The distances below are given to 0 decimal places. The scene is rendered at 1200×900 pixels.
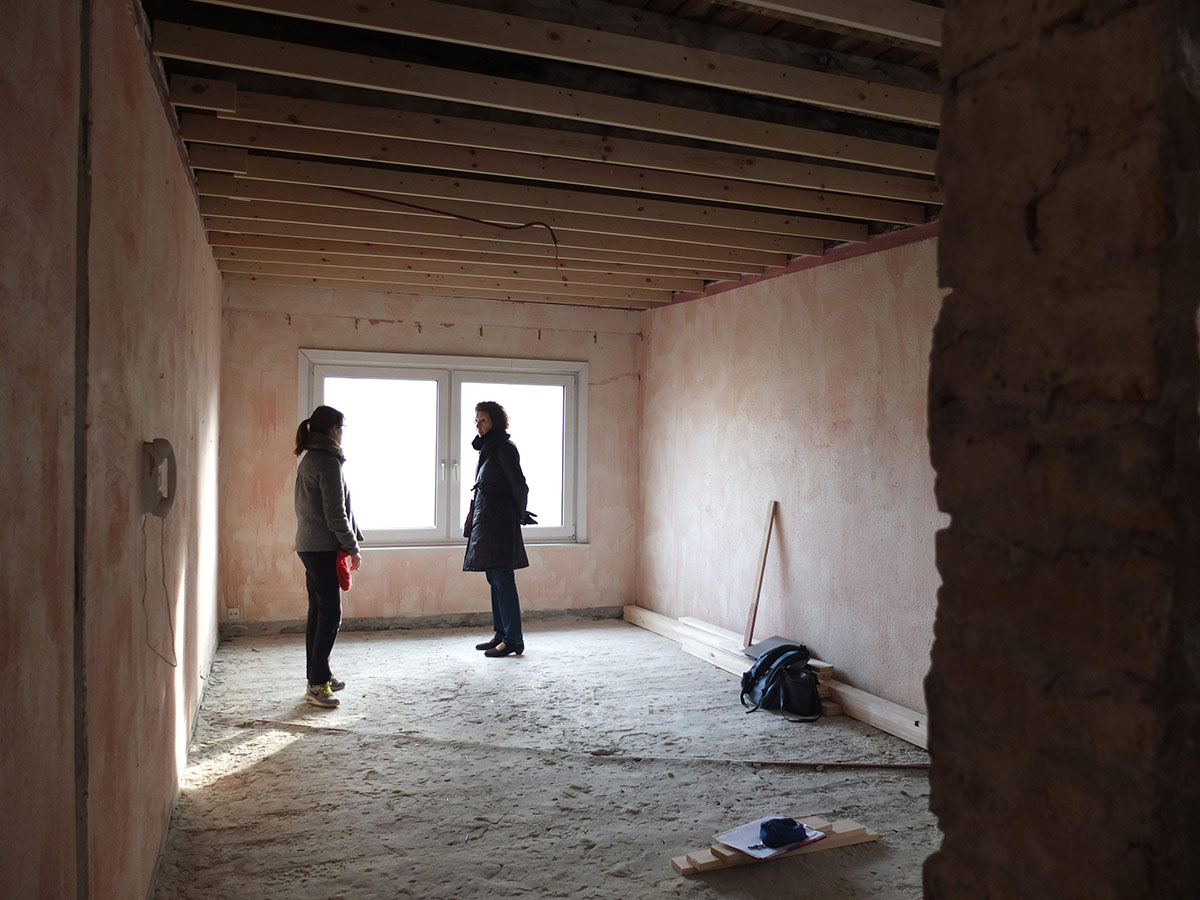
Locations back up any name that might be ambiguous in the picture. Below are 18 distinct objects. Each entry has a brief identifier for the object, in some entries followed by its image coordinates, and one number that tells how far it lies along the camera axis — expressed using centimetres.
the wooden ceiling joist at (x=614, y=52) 234
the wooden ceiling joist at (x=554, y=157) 304
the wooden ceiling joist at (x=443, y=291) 578
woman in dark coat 531
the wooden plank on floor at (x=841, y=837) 284
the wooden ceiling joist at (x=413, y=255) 473
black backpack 426
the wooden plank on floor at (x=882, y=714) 388
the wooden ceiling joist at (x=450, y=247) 437
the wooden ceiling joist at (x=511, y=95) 252
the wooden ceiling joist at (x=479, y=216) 374
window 613
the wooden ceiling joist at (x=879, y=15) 229
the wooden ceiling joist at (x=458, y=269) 504
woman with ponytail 414
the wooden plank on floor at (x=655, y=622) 589
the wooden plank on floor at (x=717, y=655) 501
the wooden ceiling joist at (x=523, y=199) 355
